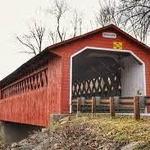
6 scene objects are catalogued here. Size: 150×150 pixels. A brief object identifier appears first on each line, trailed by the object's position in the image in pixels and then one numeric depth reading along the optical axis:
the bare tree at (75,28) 50.41
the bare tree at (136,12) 20.69
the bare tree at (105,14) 41.08
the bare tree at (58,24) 48.81
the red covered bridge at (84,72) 18.25
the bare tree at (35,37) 51.08
